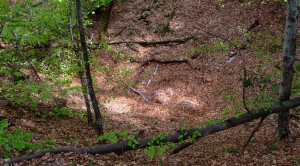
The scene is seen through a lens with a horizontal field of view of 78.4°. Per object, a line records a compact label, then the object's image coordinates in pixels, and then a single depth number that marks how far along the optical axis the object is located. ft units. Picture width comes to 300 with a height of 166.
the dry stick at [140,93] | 37.85
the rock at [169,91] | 38.23
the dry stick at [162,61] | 43.48
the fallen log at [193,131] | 15.67
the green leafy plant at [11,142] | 11.86
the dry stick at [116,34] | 53.17
